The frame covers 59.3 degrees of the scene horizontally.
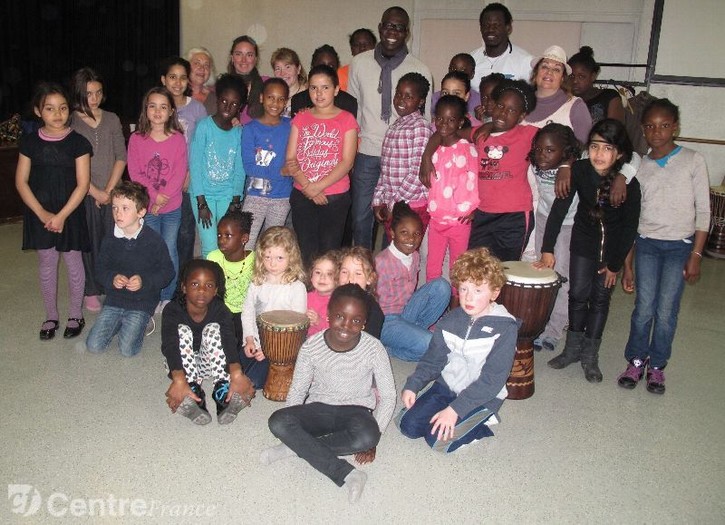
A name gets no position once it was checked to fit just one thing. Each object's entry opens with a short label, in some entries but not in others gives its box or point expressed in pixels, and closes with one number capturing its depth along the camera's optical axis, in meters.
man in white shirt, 3.99
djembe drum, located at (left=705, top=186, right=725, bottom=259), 5.73
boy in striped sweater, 2.31
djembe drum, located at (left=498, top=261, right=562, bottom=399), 2.89
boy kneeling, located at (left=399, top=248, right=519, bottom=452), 2.51
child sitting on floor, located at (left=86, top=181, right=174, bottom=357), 3.25
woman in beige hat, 3.31
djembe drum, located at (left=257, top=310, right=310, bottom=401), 2.69
